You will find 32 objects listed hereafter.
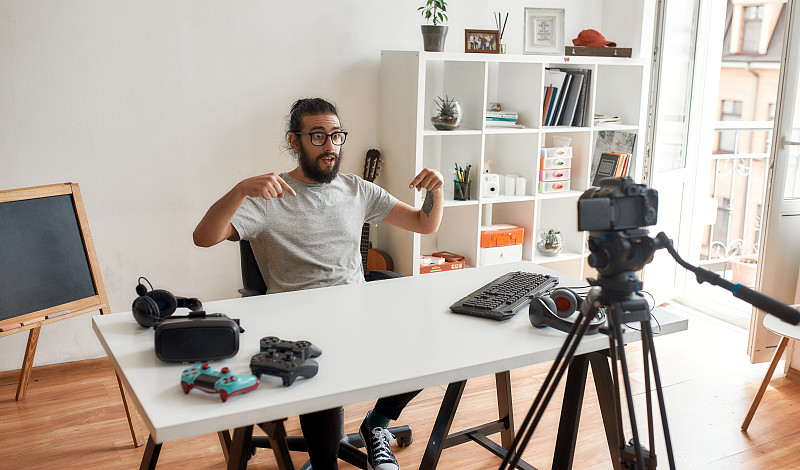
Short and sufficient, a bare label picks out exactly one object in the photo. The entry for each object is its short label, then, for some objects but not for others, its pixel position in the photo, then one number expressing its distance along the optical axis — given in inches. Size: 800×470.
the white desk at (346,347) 53.2
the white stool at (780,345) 107.3
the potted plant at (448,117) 138.6
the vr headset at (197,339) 59.7
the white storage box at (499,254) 149.1
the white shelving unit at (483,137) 137.0
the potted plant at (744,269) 176.6
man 91.4
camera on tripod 49.4
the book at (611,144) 161.6
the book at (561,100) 151.4
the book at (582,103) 152.6
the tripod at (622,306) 50.3
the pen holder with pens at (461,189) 144.5
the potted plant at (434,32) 134.7
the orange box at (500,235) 148.5
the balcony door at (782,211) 125.4
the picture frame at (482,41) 139.7
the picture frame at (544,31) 149.1
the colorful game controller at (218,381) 53.4
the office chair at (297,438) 94.1
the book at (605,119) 159.7
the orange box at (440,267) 143.6
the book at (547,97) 151.3
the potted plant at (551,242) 157.0
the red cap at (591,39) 152.5
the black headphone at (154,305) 68.0
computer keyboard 74.2
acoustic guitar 143.4
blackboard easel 99.8
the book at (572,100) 151.4
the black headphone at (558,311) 69.5
